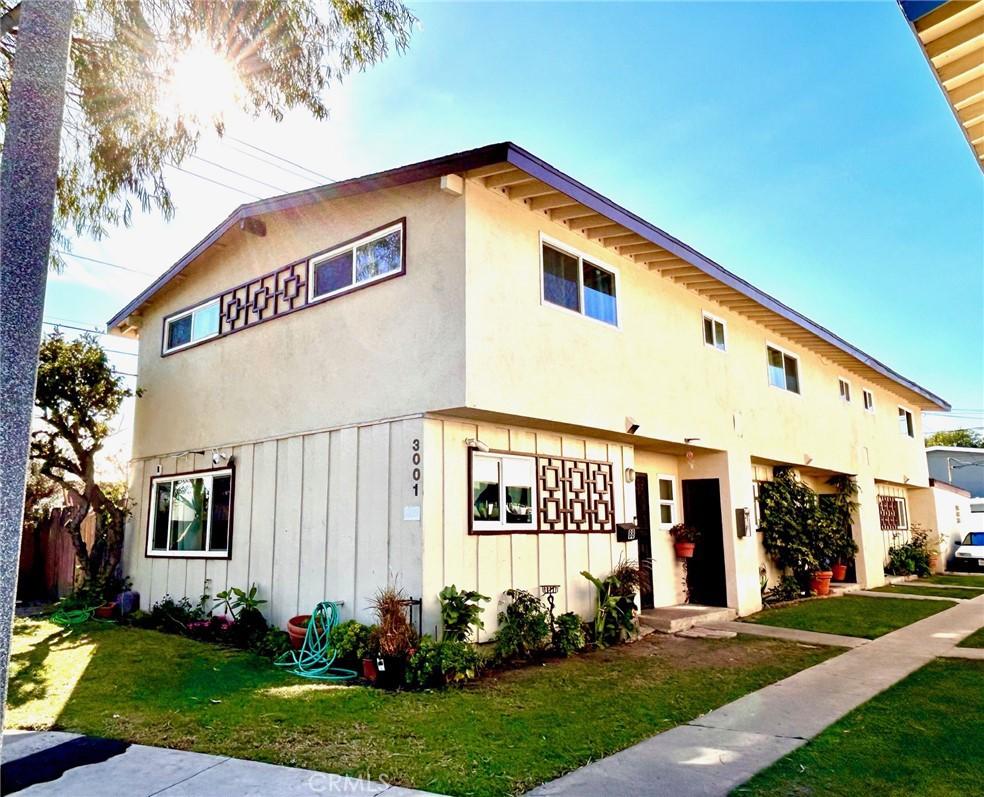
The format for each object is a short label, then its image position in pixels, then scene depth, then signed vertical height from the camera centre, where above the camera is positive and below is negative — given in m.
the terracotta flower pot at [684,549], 11.88 -0.47
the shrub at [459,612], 7.12 -0.91
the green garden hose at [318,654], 7.21 -1.41
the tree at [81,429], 11.33 +1.75
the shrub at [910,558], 19.20 -1.13
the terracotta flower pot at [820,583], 14.48 -1.32
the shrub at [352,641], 7.23 -1.22
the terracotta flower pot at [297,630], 8.01 -1.19
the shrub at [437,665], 6.64 -1.35
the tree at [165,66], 7.00 +4.94
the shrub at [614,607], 9.04 -1.13
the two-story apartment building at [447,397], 7.69 +1.75
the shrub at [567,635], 8.35 -1.37
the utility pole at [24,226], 2.63 +1.27
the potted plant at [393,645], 6.80 -1.17
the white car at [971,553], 22.47 -1.16
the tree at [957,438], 56.50 +6.65
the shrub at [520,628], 7.80 -1.19
